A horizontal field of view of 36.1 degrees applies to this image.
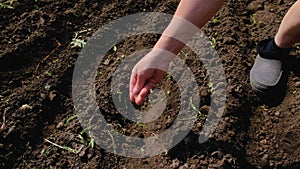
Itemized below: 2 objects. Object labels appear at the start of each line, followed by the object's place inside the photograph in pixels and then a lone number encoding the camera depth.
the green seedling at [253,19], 2.82
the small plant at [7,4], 2.88
